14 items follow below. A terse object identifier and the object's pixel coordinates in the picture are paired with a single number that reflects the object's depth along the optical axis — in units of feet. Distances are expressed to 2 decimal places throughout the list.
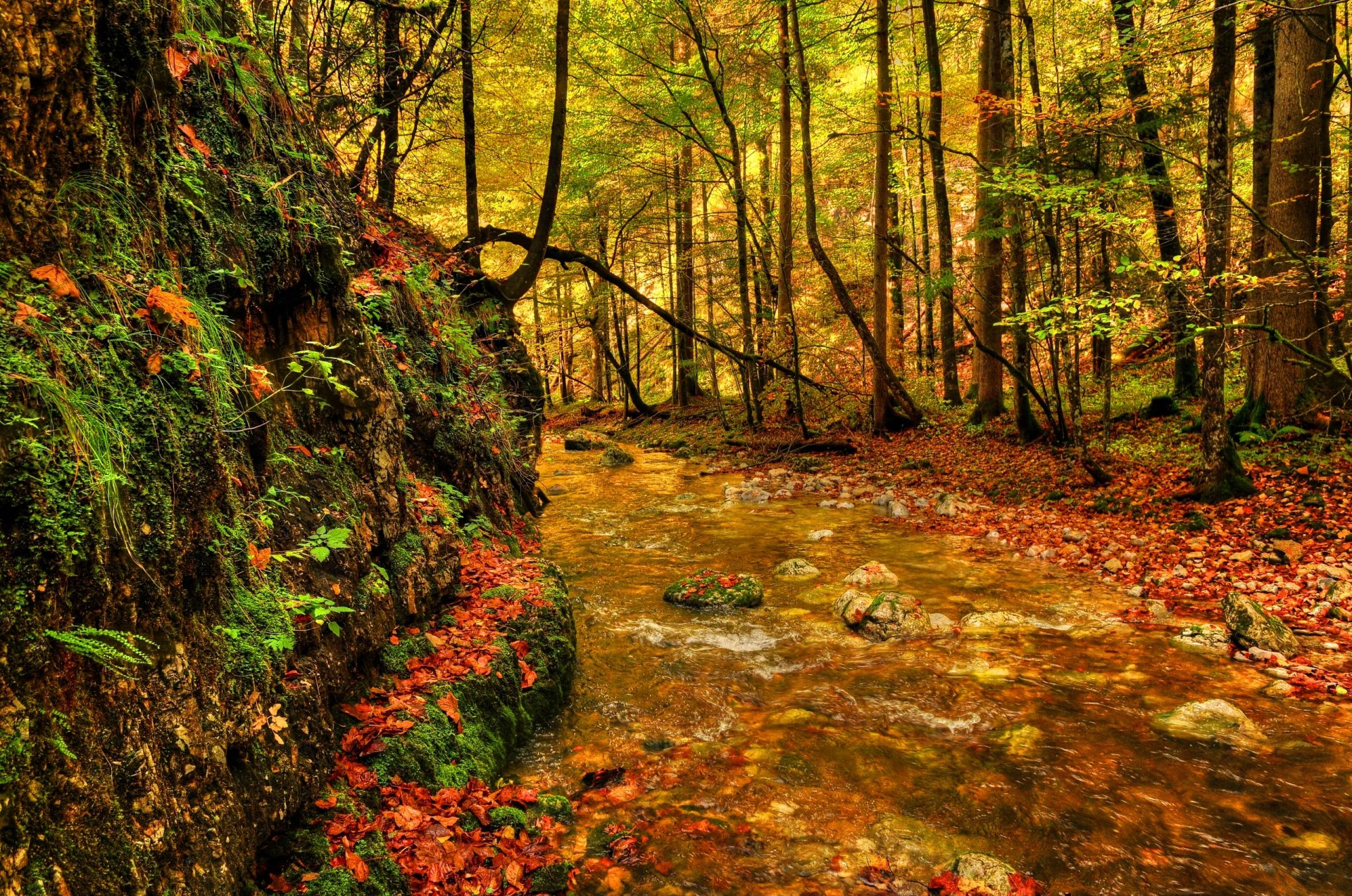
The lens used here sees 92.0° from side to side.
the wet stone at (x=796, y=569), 28.22
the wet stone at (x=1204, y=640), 19.30
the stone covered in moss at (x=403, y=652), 13.34
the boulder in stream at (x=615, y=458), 58.28
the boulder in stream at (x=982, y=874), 11.46
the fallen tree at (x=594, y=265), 35.53
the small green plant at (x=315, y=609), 9.62
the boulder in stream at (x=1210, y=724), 15.38
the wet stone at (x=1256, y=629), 18.75
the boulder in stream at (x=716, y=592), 24.90
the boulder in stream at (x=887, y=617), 22.04
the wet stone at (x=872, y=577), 25.70
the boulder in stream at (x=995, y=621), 21.95
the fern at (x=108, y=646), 6.05
